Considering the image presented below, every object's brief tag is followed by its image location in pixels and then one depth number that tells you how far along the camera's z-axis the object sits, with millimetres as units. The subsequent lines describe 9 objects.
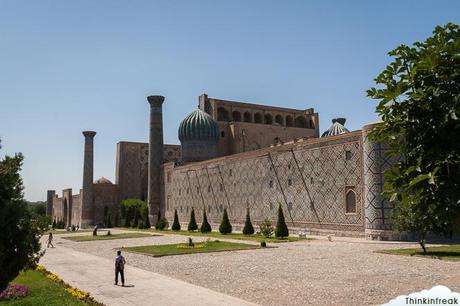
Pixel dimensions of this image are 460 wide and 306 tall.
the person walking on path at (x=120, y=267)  11797
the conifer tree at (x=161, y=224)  40406
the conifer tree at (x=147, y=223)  43781
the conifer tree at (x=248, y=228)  30266
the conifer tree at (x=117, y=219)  54531
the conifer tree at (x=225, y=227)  32281
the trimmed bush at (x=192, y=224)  36844
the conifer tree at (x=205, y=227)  34688
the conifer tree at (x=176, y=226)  38719
